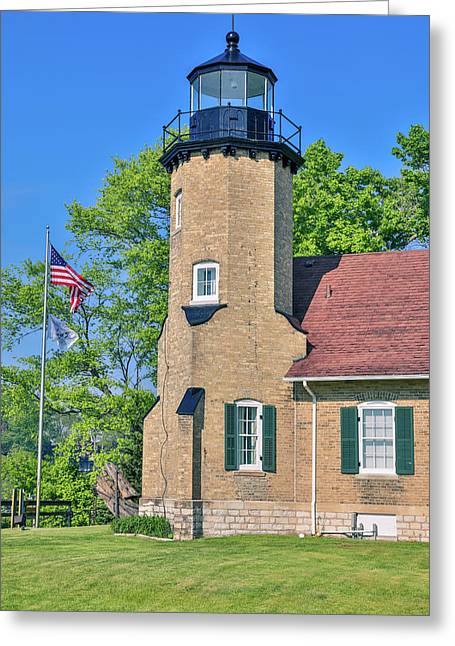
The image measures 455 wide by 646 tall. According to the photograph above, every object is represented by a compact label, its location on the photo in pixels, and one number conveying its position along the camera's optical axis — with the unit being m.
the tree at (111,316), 25.14
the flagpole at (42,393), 20.52
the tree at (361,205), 25.25
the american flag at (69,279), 21.11
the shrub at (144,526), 17.50
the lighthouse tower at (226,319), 17.56
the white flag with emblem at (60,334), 22.30
